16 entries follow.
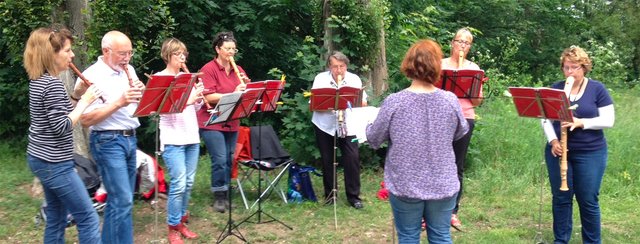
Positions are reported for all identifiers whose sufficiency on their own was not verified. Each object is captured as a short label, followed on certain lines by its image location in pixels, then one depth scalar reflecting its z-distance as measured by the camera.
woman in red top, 5.55
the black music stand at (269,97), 5.19
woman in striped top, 3.39
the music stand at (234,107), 4.66
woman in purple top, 3.23
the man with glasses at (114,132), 3.93
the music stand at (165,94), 3.93
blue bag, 6.42
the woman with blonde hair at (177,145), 4.83
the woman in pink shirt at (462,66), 5.12
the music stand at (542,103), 4.35
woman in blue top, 4.51
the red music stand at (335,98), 5.47
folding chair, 6.26
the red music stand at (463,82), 4.98
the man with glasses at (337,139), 5.88
